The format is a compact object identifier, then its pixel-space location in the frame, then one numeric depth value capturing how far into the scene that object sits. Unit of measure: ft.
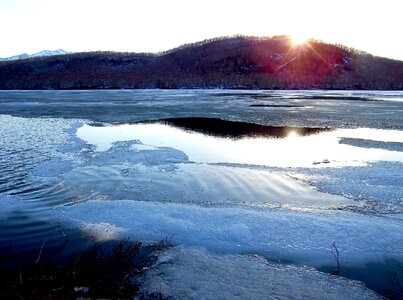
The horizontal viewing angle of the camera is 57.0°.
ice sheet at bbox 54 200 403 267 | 16.80
